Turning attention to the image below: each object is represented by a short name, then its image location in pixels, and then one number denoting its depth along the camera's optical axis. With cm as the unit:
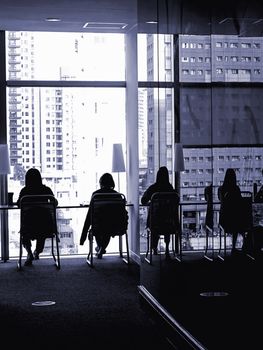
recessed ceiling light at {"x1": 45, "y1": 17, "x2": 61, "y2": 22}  843
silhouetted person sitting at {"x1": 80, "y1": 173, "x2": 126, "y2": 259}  905
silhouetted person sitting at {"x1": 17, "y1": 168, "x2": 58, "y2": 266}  883
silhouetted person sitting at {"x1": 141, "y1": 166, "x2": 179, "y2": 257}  543
